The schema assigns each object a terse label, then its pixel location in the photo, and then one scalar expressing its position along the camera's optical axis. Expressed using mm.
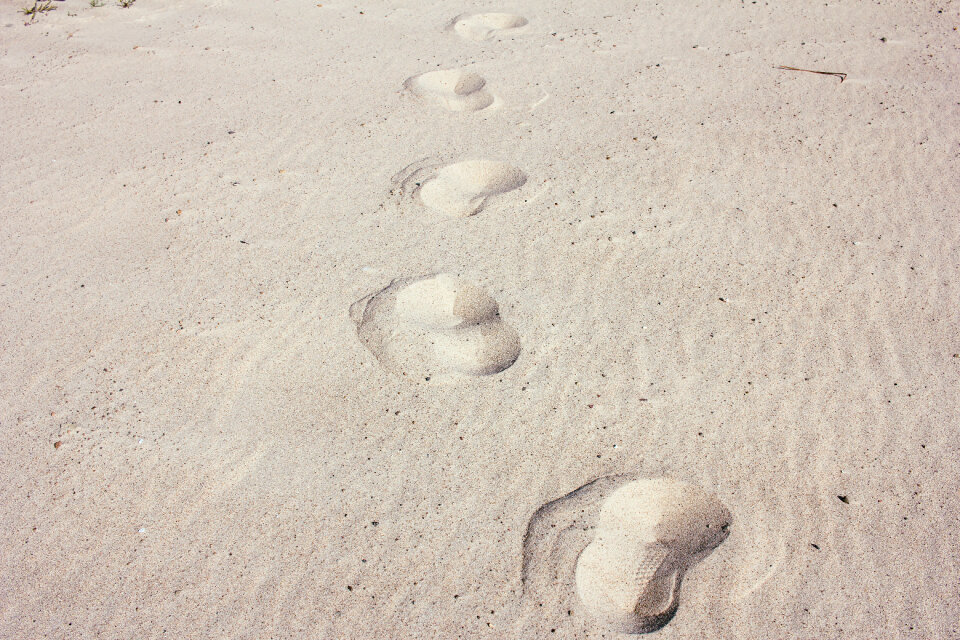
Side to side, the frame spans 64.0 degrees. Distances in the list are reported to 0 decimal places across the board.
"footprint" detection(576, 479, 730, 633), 1967
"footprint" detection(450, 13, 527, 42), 4789
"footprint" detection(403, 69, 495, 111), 4066
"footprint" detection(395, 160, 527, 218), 3326
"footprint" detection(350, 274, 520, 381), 2598
